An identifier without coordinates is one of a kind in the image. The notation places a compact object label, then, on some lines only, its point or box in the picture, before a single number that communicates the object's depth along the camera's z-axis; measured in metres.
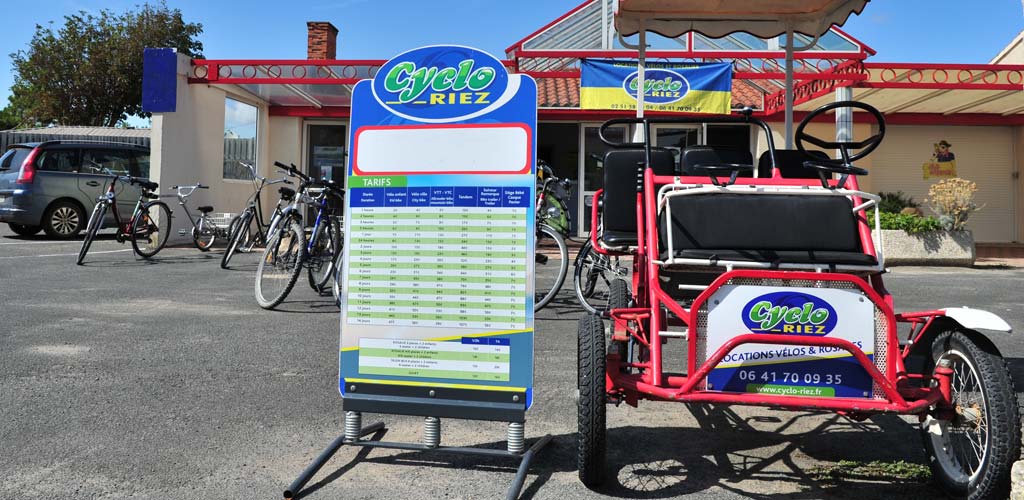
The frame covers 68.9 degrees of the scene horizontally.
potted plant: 12.02
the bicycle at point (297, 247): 6.79
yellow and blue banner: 12.41
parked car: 13.04
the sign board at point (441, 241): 2.93
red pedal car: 2.56
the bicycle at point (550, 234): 6.68
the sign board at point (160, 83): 12.29
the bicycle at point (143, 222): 9.90
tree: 35.97
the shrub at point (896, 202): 14.79
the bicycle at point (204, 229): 11.78
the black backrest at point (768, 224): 3.08
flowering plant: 12.23
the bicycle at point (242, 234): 9.57
